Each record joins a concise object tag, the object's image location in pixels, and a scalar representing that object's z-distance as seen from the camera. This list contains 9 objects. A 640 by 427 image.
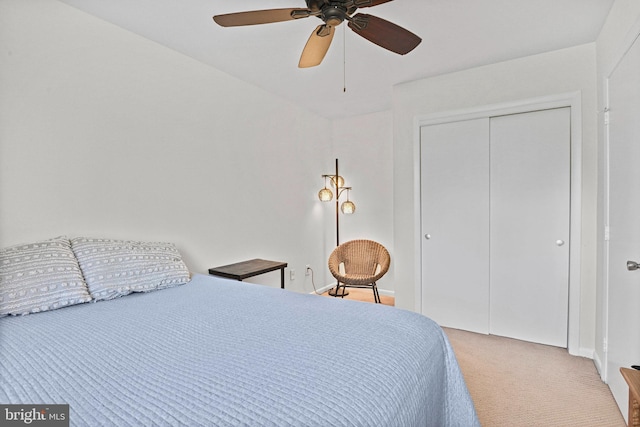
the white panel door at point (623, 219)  1.62
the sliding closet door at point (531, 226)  2.65
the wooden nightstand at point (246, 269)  2.60
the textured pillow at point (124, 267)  1.74
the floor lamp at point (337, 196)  4.19
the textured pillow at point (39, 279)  1.44
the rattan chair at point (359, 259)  3.90
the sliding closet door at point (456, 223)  2.98
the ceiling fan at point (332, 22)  1.38
